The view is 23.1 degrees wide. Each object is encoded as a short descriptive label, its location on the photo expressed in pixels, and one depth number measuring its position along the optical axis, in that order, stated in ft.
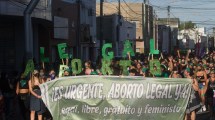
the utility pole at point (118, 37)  182.91
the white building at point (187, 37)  328.95
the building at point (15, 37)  92.79
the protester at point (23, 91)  42.83
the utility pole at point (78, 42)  110.99
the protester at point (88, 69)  50.35
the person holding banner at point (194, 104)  37.63
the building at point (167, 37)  270.20
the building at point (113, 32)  185.78
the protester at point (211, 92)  46.44
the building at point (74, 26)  118.01
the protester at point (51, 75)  48.63
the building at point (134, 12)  236.84
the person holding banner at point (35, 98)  39.93
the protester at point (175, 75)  41.88
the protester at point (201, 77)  48.51
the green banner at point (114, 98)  32.89
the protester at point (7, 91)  48.03
